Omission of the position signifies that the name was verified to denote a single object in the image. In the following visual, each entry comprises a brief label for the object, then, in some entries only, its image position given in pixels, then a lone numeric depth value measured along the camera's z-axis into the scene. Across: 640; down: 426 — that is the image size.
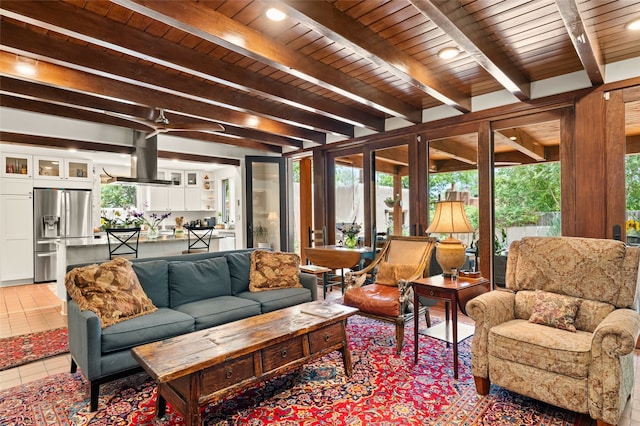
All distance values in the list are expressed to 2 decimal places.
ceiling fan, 3.69
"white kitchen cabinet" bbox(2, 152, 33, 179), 5.89
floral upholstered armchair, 1.81
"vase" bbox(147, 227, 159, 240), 5.16
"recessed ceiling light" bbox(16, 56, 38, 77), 2.83
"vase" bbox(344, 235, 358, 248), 4.84
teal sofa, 2.18
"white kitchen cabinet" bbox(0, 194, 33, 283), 5.84
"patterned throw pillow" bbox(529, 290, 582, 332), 2.21
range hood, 5.28
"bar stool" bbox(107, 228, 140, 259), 4.41
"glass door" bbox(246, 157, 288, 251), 6.41
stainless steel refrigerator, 6.12
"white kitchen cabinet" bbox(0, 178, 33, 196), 5.85
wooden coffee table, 1.73
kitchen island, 4.36
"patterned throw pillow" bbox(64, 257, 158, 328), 2.36
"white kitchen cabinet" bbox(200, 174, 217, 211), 8.62
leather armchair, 2.90
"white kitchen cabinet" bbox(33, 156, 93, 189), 6.19
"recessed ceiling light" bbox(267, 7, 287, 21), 2.14
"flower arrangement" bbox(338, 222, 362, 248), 4.84
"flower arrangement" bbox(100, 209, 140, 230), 4.51
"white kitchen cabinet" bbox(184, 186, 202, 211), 8.34
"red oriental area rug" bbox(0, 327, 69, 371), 2.83
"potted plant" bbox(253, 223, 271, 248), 6.50
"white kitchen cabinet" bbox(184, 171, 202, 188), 8.36
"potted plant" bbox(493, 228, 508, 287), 3.94
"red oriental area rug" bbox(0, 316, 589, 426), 1.99
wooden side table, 2.56
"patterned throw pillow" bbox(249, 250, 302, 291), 3.39
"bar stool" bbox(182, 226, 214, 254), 5.11
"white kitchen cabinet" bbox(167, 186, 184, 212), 8.10
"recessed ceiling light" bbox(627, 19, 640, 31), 2.42
